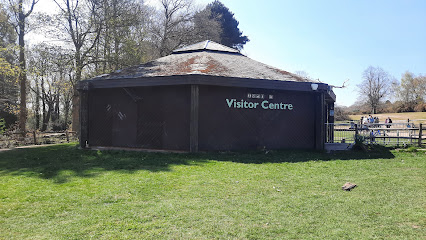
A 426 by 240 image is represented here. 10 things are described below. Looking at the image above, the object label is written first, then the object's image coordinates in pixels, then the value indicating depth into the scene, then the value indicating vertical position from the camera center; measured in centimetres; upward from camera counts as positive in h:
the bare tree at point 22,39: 2116 +570
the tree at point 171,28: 2941 +890
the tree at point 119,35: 2077 +577
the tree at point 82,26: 2045 +621
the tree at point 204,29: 2895 +829
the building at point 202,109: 1138 +26
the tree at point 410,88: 6209 +554
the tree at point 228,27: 3647 +1089
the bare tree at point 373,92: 6344 +489
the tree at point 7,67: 1858 +308
